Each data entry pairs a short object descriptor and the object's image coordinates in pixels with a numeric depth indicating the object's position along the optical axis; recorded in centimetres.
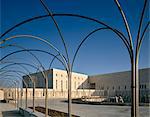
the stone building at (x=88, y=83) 3539
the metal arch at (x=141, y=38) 302
